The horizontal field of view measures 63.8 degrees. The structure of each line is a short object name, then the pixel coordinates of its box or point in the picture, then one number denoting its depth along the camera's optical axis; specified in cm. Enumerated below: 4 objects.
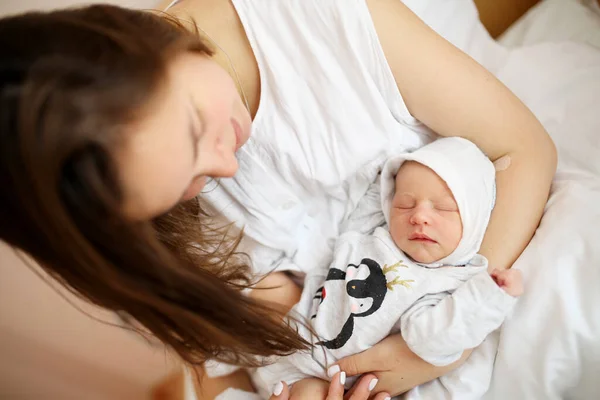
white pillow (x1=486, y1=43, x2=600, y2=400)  72
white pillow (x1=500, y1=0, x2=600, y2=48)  103
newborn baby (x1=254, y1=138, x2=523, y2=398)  75
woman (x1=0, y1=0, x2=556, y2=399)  50
